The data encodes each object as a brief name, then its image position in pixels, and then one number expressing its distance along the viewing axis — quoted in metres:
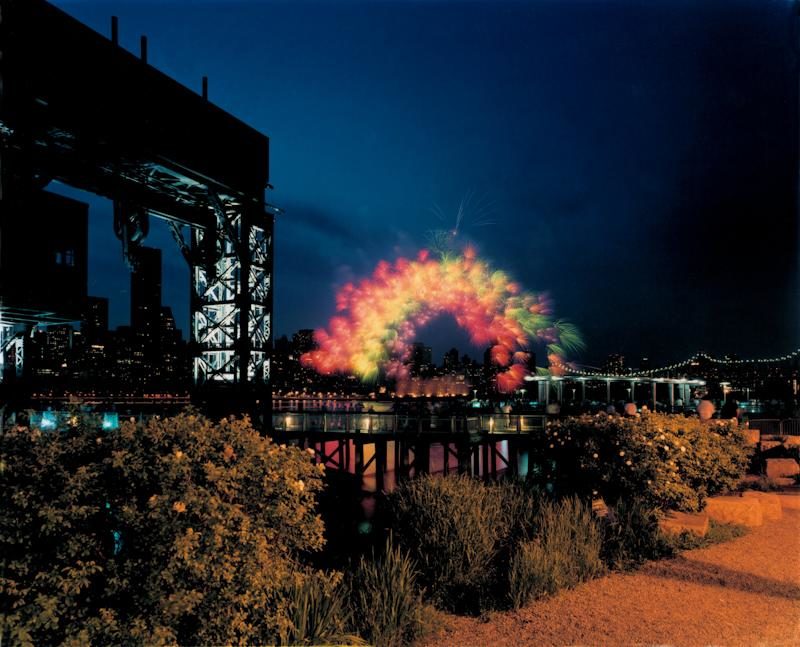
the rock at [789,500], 12.16
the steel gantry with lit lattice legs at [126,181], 19.81
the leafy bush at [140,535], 4.27
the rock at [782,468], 15.44
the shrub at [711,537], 8.88
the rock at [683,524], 9.05
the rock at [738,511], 10.36
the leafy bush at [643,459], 10.22
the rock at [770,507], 10.83
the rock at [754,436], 16.99
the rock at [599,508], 9.65
